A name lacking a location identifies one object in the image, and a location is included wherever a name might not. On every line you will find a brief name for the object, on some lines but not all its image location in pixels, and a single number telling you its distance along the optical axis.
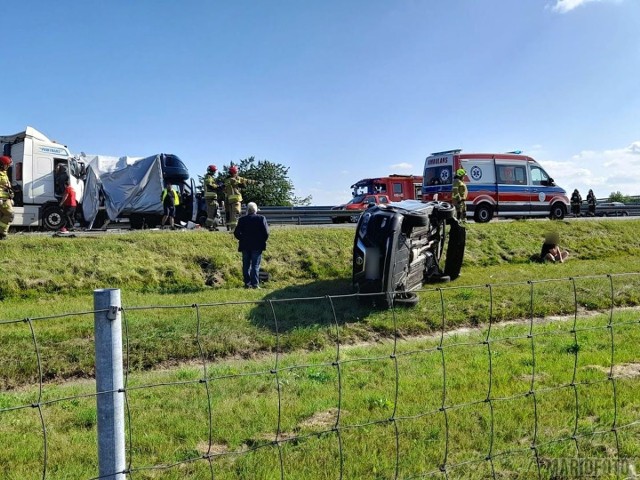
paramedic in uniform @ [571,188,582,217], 27.70
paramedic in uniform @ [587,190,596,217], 29.41
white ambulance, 19.84
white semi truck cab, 17.16
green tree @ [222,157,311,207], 52.28
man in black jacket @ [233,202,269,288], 10.94
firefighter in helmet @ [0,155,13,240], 12.00
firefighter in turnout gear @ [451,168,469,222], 16.86
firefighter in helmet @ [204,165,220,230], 16.19
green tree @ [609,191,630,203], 42.05
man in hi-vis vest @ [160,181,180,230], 17.50
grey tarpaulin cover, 18.48
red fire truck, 27.52
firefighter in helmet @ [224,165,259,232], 14.97
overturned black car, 8.89
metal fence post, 2.43
